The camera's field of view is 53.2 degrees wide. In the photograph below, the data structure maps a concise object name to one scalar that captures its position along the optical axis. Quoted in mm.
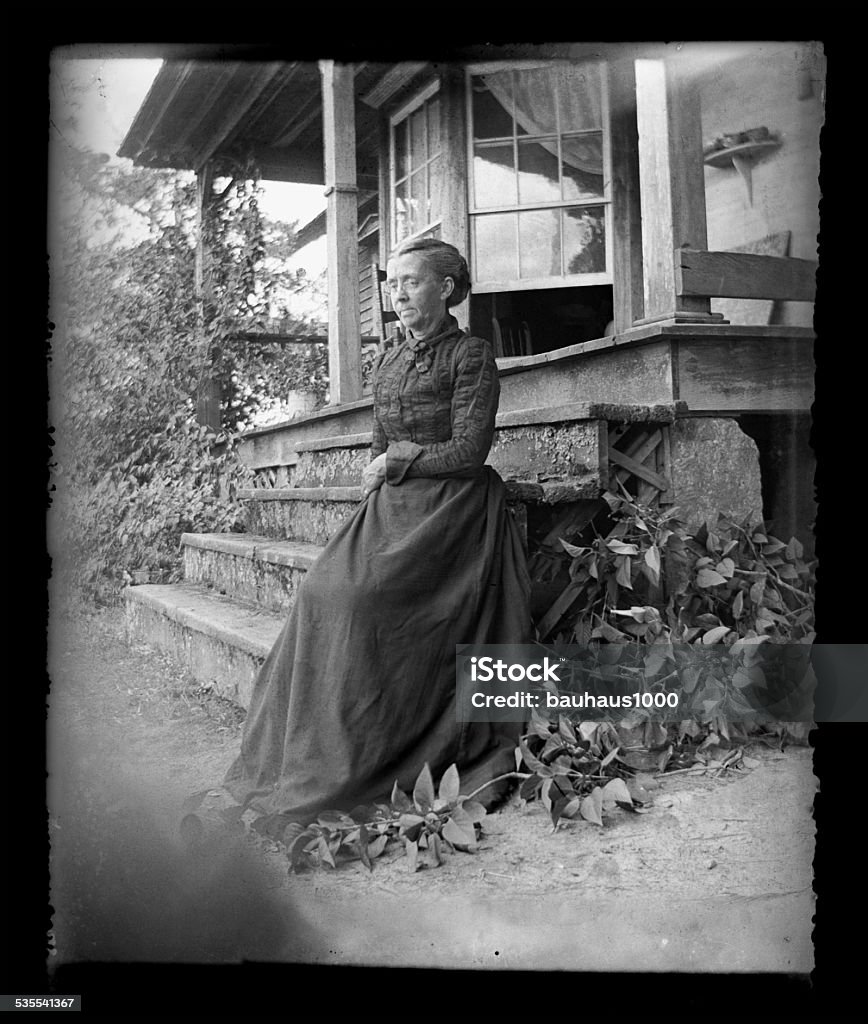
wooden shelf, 2727
